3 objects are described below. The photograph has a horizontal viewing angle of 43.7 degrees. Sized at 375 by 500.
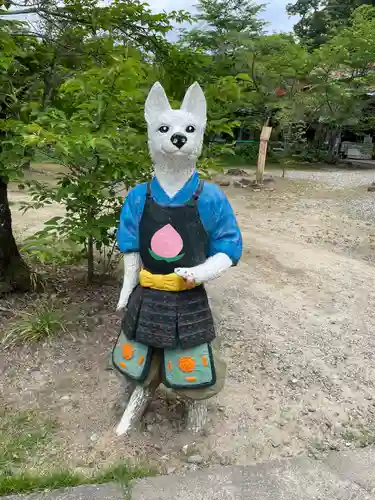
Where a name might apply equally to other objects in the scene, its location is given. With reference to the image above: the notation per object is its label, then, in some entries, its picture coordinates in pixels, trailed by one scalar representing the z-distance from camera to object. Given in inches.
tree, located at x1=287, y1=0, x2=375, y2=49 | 895.9
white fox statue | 92.6
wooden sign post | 472.1
